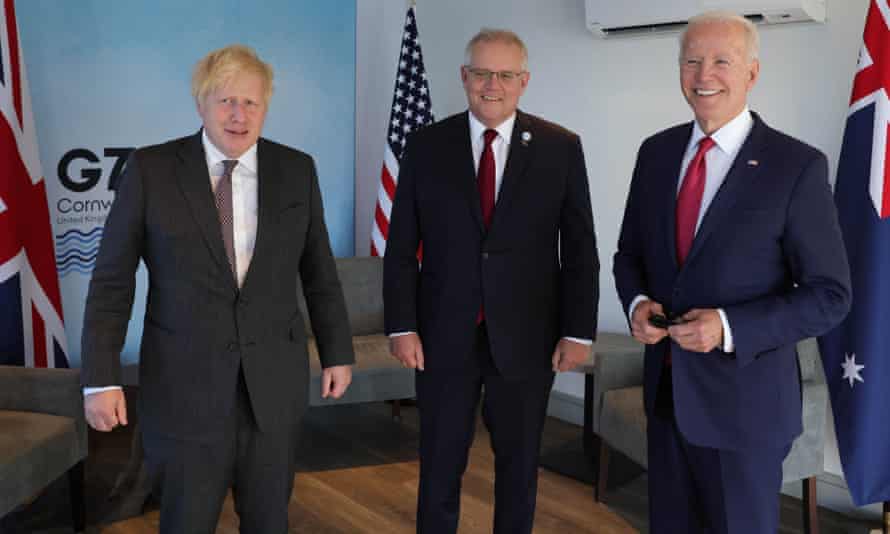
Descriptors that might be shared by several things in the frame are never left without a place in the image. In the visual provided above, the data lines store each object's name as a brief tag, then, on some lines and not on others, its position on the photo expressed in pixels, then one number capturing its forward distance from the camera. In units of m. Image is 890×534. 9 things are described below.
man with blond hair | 1.86
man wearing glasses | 2.26
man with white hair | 1.72
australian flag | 2.84
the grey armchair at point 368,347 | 3.77
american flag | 4.82
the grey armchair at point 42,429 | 2.68
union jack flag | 3.42
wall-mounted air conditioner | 3.26
